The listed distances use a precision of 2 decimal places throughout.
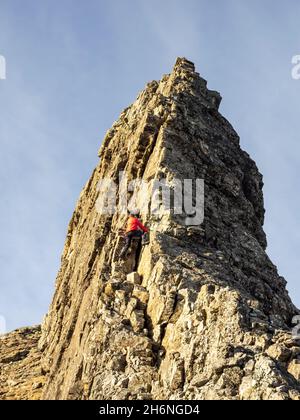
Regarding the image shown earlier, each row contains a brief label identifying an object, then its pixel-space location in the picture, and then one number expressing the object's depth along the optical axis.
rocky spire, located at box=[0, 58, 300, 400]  27.78
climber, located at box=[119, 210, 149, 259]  35.84
